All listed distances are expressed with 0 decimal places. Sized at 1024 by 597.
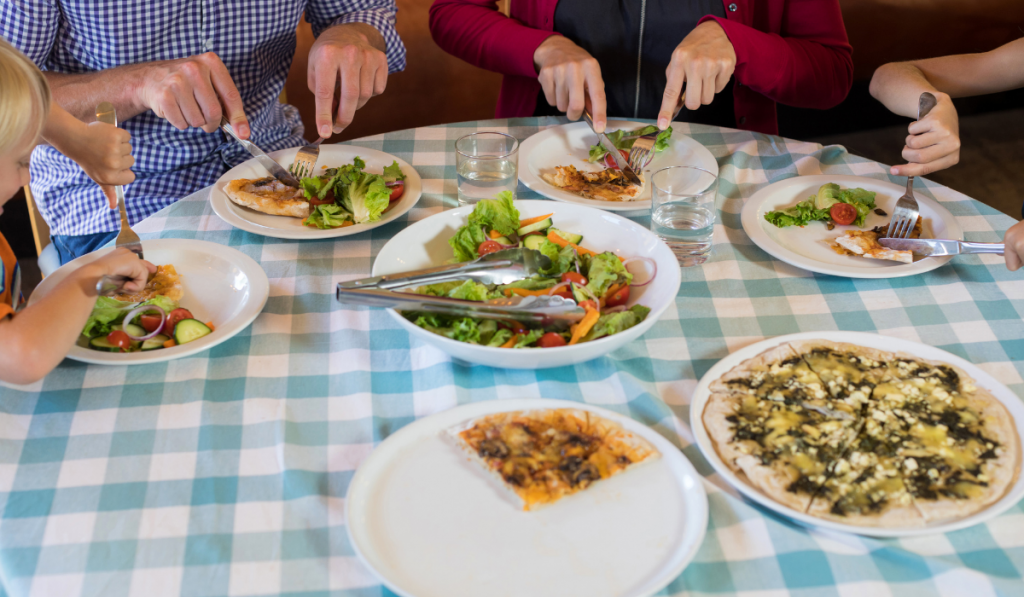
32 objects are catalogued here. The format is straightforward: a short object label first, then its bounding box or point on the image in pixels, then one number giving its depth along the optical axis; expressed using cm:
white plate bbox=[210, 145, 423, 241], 161
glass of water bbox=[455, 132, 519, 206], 165
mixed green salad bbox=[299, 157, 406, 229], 165
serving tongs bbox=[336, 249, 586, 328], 122
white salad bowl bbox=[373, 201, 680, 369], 119
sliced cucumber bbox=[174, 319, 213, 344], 131
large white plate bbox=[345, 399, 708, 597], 91
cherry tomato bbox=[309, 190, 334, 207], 171
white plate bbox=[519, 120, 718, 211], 191
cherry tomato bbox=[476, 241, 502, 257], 149
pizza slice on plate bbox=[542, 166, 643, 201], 178
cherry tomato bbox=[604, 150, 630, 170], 193
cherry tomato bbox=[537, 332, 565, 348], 124
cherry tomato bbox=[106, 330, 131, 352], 128
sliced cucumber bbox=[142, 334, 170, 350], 129
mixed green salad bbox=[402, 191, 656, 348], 125
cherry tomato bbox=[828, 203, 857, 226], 167
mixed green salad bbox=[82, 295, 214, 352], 129
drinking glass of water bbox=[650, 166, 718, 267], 152
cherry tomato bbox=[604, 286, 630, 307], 138
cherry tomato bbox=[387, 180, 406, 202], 175
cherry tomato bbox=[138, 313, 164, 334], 133
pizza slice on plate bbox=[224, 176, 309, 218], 169
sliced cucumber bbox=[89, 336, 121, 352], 129
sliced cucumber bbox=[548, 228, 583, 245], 154
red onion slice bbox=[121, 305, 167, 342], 130
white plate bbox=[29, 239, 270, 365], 125
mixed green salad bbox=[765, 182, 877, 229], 167
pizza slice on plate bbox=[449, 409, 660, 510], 102
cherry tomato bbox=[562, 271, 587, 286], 138
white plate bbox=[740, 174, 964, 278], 150
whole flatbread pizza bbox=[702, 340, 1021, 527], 99
